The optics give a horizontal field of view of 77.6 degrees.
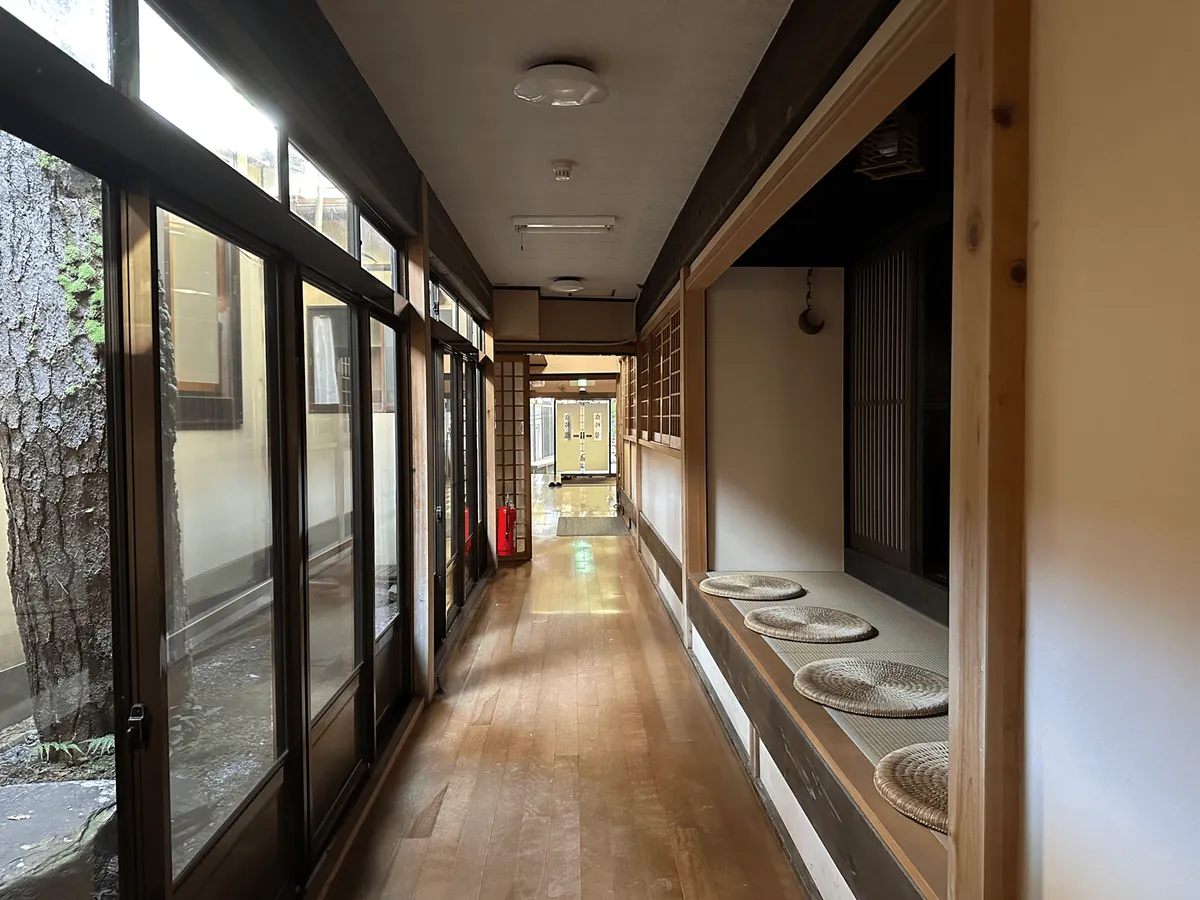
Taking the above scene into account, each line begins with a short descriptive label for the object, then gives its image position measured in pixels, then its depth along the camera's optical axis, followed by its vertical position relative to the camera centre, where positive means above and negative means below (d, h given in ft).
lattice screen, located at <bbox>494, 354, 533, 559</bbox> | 24.77 -0.36
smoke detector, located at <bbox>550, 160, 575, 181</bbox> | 11.11 +3.91
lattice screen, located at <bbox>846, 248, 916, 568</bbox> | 11.03 +0.33
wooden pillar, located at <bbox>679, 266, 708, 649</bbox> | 13.88 -0.01
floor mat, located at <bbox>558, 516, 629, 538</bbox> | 31.01 -4.40
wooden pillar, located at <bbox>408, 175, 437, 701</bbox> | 11.43 -0.54
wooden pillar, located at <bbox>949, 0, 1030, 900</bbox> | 3.35 +0.03
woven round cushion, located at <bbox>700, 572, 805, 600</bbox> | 11.56 -2.61
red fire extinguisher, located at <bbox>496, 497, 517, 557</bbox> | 23.70 -3.26
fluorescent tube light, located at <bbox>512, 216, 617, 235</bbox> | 14.20 +3.94
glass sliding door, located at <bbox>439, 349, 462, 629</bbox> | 16.05 -1.09
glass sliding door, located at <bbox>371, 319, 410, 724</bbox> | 10.57 -1.54
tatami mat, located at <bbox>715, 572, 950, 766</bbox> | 6.48 -2.66
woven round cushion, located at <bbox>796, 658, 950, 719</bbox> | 6.89 -2.61
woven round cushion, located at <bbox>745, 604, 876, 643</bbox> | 9.21 -2.59
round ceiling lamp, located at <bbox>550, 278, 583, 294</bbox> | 20.02 +3.88
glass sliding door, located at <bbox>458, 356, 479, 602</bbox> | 18.63 -1.37
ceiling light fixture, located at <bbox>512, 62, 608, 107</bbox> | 7.91 +3.69
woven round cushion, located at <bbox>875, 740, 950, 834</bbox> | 5.00 -2.62
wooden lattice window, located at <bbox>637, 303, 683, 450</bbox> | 15.78 +1.11
